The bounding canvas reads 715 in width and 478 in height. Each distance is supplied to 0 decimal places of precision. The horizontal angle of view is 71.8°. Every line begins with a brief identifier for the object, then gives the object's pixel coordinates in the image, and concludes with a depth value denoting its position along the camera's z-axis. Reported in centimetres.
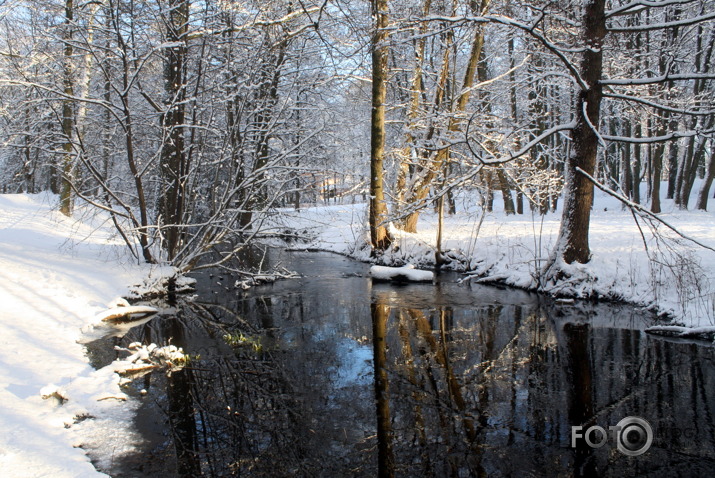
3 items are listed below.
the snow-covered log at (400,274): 1287
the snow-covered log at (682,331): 773
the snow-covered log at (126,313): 870
